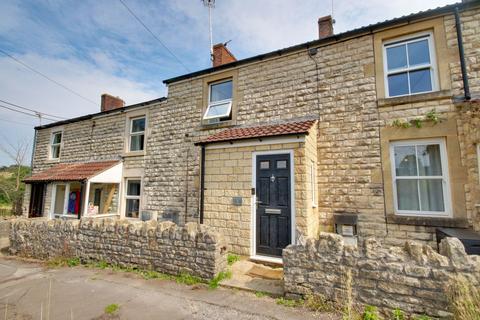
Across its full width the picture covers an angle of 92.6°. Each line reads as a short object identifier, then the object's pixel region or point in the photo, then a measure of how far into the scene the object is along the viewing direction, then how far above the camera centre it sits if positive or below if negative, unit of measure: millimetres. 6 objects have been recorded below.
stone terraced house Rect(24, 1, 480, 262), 5215 +1339
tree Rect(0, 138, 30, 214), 19000 +388
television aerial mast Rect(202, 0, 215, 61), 10516 +8603
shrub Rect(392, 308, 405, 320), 3035 -1588
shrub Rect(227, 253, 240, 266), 5195 -1512
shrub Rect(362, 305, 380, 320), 3066 -1609
